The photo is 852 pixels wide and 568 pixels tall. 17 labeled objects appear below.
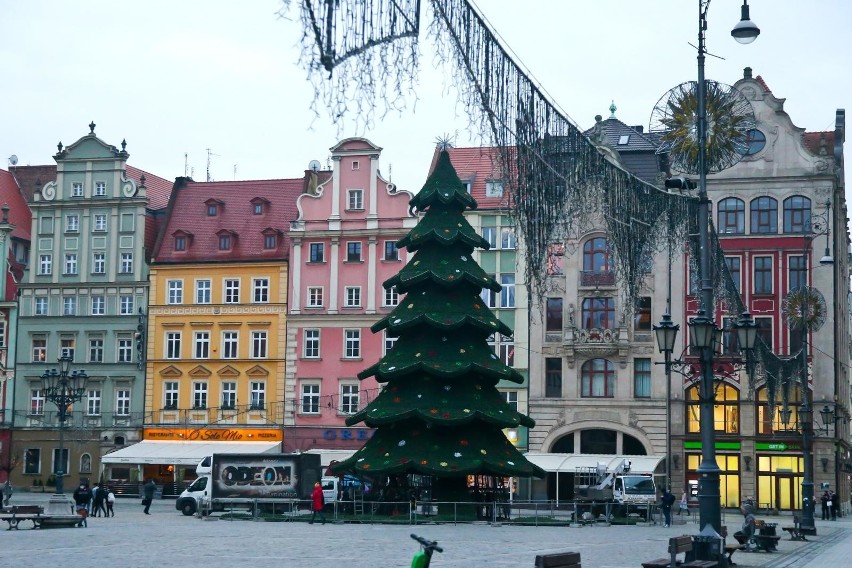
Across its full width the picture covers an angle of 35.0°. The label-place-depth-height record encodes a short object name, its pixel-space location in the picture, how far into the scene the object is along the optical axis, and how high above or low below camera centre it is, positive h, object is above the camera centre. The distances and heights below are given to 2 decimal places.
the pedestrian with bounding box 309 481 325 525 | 42.00 -2.83
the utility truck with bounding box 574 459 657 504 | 52.19 -2.96
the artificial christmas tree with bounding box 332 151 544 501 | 41.72 +1.19
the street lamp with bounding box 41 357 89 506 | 46.02 +0.68
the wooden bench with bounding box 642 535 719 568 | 20.92 -2.24
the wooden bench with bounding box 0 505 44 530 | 36.00 -2.89
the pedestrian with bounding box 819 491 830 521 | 59.03 -3.90
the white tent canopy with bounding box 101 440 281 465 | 64.50 -2.01
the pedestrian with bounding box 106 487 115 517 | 46.06 -3.22
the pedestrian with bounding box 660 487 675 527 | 44.62 -3.01
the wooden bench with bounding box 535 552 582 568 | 16.19 -1.80
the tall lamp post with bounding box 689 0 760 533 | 23.94 +1.47
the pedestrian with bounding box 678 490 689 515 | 53.99 -3.69
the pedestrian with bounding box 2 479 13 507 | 54.49 -3.48
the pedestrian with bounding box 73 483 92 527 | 45.31 -2.97
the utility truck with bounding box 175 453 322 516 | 51.00 -2.59
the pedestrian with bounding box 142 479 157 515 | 49.44 -3.05
